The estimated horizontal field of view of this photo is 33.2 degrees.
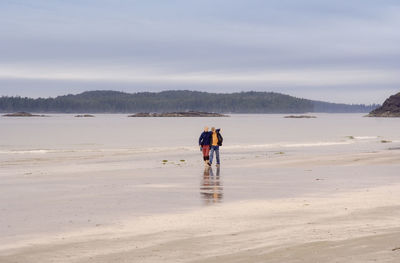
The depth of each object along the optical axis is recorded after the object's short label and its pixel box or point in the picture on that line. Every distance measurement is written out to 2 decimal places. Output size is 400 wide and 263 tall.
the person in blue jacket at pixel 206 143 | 33.48
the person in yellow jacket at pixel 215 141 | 34.06
